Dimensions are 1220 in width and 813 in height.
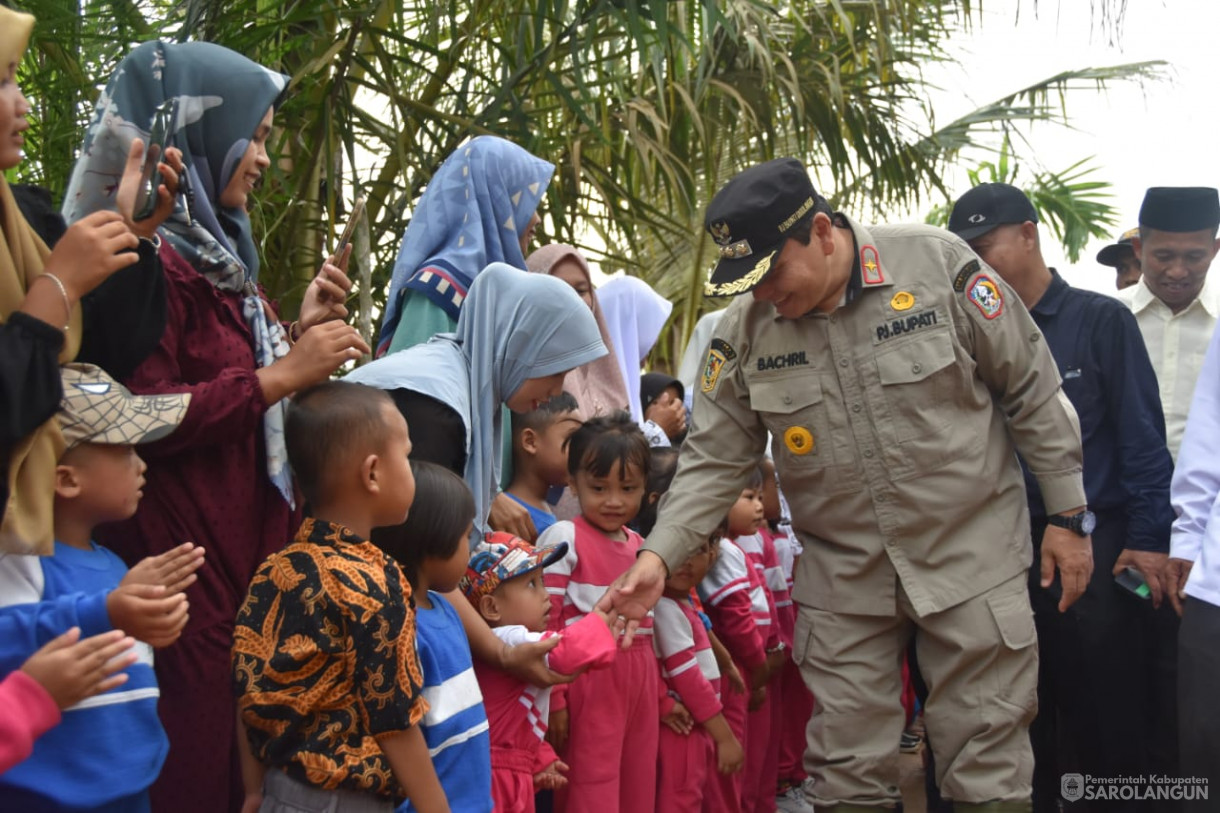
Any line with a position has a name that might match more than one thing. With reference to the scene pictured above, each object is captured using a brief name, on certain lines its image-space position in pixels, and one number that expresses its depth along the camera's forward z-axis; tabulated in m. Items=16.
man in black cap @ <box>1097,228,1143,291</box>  6.54
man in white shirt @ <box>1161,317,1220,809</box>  3.13
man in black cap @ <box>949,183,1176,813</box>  4.01
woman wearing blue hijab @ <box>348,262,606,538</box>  3.06
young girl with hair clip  3.42
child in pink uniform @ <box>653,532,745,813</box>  3.75
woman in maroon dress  2.44
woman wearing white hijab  5.16
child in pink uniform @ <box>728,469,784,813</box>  4.38
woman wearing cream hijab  1.96
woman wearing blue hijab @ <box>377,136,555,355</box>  3.55
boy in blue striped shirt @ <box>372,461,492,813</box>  2.58
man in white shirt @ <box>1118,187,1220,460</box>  4.83
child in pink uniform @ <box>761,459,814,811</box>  5.01
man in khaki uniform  3.27
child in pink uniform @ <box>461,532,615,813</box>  3.03
